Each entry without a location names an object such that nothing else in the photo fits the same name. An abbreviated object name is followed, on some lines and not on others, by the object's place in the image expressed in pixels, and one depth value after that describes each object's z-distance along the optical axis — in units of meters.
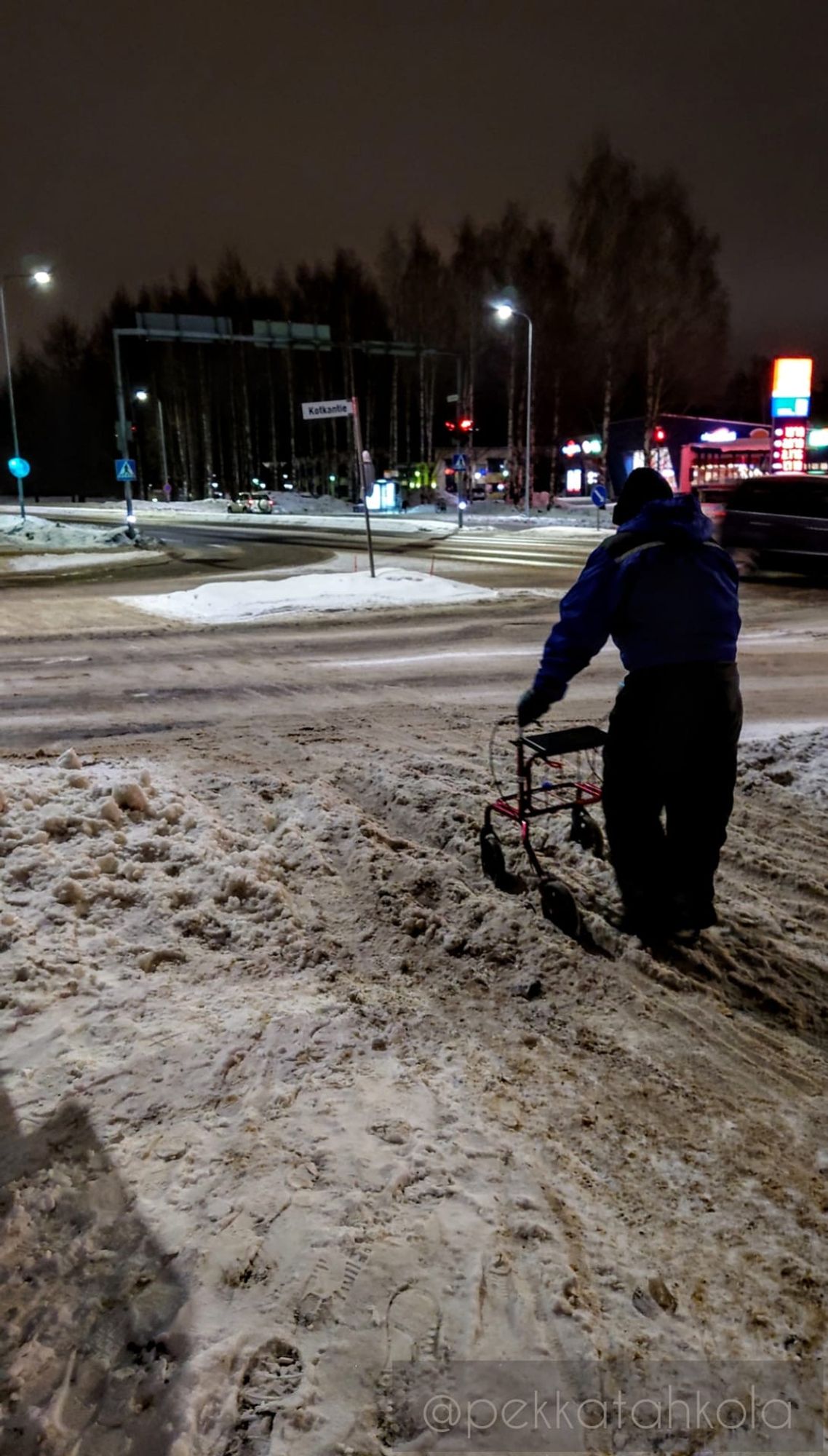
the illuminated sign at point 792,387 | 34.41
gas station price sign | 33.19
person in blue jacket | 3.58
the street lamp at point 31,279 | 28.69
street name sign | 13.66
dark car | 15.92
